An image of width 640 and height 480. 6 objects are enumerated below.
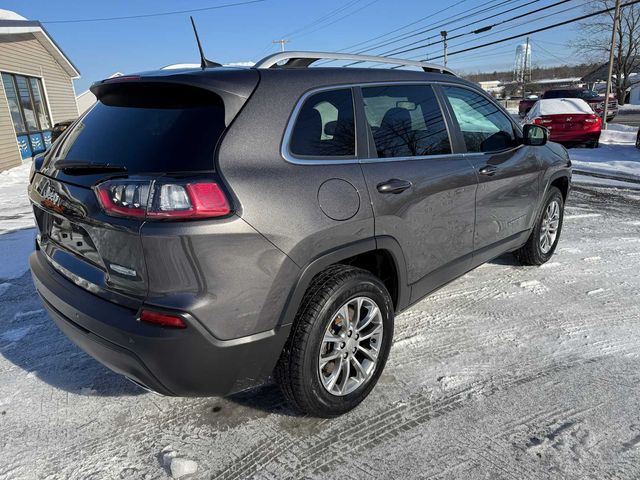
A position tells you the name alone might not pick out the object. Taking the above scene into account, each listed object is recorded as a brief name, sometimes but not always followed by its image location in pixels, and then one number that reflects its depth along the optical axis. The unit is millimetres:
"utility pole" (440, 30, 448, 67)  35062
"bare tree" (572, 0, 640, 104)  36906
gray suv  1864
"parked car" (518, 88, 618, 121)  20906
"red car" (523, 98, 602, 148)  12859
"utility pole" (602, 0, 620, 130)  19141
